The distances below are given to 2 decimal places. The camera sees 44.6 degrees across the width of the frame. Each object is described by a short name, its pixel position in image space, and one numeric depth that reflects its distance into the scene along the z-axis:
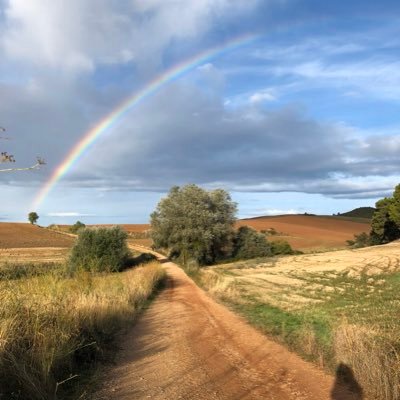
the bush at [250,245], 62.47
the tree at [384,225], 76.75
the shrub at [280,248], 70.31
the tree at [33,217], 175.38
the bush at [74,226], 149.00
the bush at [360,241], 84.00
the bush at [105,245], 43.88
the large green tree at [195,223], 53.84
